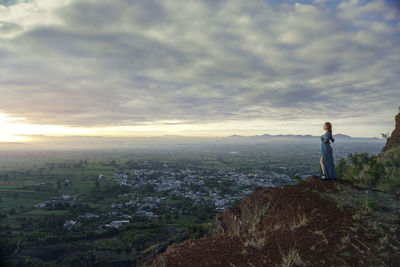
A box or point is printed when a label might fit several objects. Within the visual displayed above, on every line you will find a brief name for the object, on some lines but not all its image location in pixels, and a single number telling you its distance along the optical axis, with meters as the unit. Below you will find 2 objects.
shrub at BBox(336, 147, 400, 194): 9.12
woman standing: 9.63
